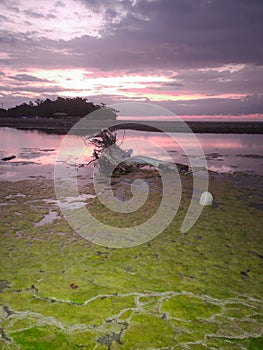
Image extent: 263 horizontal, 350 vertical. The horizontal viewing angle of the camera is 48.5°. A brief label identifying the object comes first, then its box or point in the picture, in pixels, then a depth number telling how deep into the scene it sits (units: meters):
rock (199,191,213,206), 13.18
